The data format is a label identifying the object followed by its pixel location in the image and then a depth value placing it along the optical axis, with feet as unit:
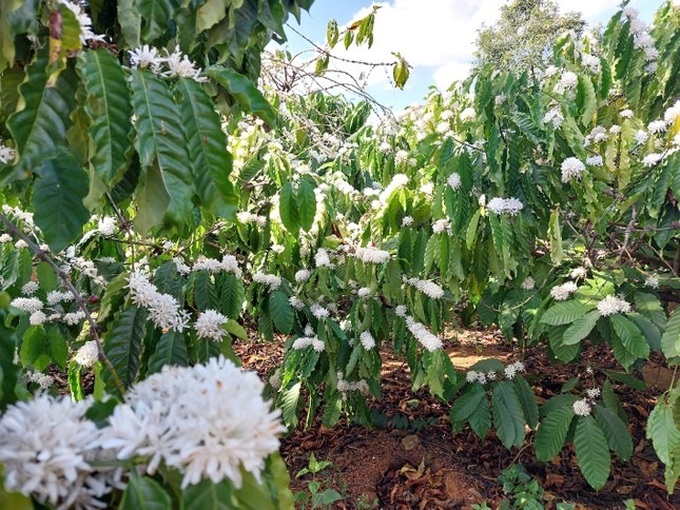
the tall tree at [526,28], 45.96
